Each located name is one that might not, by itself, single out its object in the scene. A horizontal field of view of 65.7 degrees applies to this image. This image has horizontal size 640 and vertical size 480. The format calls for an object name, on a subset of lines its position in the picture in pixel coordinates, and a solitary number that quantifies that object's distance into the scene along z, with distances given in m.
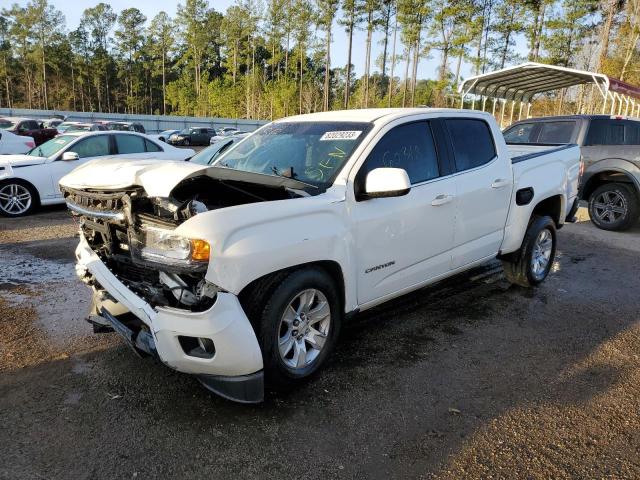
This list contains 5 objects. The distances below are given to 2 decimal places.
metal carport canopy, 13.42
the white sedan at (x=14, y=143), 13.59
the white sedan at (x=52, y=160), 8.64
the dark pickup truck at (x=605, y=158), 8.19
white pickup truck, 2.71
